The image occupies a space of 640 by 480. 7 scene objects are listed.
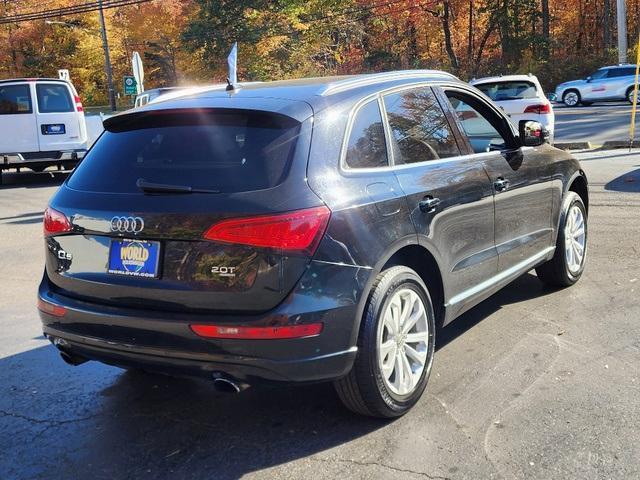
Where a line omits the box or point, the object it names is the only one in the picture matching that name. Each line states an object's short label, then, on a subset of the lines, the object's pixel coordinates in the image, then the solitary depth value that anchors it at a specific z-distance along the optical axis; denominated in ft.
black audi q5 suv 9.64
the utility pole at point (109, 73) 128.95
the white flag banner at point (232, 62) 19.65
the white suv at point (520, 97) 46.24
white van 45.16
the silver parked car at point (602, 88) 92.99
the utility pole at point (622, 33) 108.78
